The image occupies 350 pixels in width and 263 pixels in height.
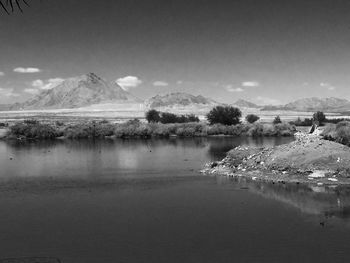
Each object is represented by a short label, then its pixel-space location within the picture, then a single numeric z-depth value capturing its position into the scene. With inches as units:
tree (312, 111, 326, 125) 3389.3
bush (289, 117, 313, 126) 3336.6
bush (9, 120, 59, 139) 2669.8
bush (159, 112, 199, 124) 3395.7
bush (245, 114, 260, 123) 3522.9
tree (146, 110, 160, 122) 3609.7
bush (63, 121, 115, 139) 2687.0
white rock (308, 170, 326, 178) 1042.7
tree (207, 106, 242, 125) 3088.1
